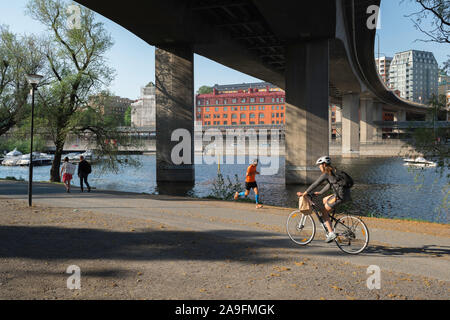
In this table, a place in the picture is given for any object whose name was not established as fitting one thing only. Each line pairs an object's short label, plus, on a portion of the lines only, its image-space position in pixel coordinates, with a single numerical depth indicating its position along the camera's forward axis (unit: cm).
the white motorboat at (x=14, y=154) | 7410
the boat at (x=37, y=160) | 6886
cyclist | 727
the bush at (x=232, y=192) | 1822
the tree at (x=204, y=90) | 18194
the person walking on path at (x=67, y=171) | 1746
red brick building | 12662
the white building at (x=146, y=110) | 13440
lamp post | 1312
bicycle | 732
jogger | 1421
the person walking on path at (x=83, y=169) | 1775
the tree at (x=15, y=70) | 2689
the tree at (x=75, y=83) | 2536
